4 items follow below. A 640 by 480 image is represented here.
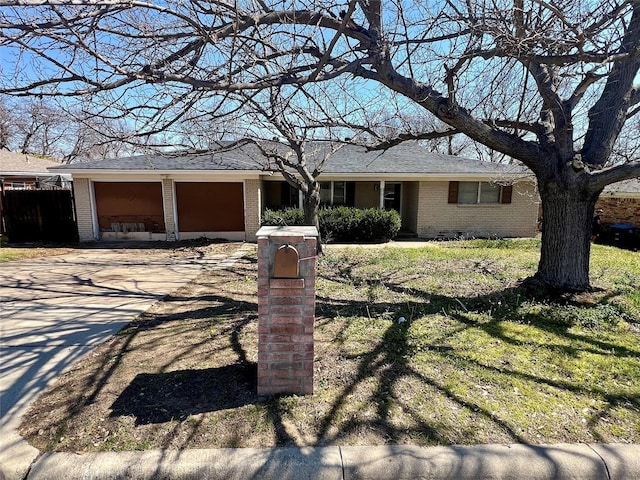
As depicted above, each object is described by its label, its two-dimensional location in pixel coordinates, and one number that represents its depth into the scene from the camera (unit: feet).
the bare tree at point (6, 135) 90.08
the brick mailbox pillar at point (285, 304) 8.51
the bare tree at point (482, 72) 11.76
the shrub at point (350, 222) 38.28
